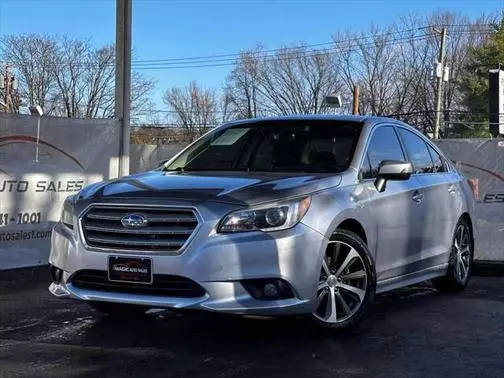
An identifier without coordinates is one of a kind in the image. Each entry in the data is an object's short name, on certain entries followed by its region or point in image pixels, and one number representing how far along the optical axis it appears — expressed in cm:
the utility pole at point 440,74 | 3703
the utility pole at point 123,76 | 1045
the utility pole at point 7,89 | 3952
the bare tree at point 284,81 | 5578
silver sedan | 488
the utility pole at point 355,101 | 3603
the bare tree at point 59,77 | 4341
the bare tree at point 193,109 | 6400
